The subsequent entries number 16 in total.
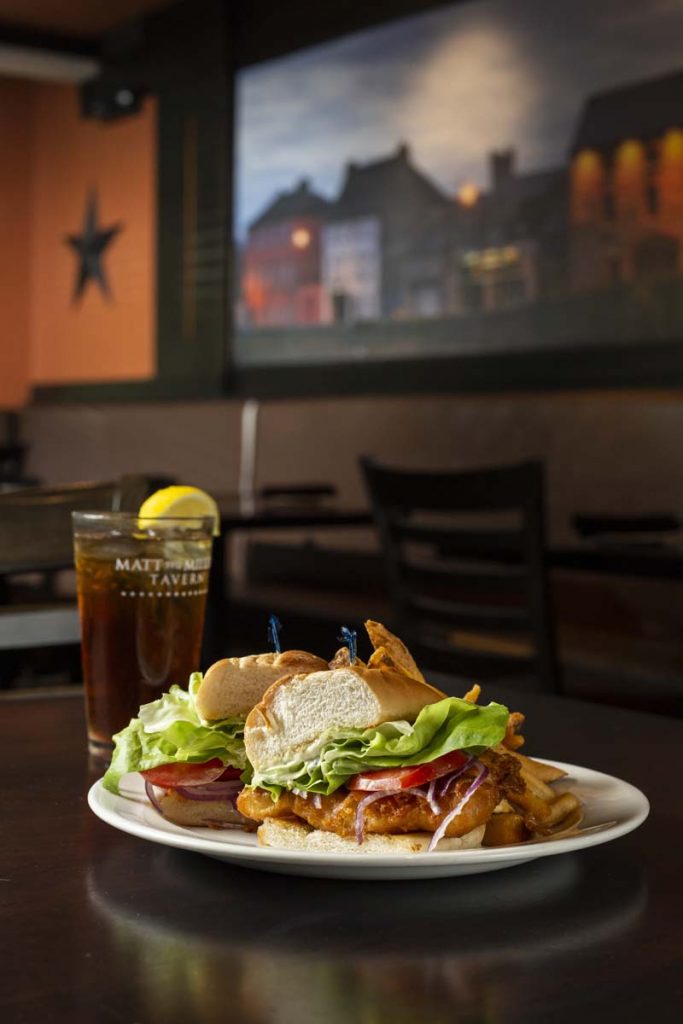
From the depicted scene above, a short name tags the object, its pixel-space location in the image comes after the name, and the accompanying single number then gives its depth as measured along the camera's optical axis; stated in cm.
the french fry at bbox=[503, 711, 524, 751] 83
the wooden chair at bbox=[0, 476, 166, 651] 176
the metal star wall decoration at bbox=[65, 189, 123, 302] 812
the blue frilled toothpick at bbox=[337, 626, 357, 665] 77
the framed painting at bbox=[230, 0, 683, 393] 480
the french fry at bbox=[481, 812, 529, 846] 76
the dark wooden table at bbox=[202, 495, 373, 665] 328
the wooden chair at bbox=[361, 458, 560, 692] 289
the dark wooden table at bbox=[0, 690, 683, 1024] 56
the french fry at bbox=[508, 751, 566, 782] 84
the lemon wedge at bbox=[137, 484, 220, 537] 114
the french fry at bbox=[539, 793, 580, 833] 79
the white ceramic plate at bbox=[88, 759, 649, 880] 69
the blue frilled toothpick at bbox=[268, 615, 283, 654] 84
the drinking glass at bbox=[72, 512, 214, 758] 106
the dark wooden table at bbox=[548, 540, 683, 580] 293
